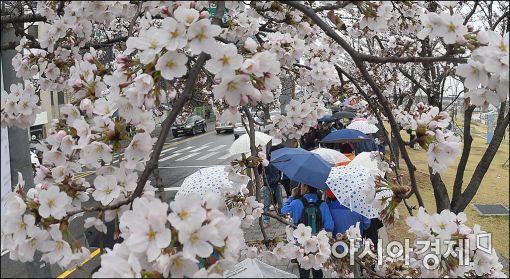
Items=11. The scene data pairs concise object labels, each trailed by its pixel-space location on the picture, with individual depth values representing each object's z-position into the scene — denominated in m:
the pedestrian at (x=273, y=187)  7.91
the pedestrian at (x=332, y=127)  14.17
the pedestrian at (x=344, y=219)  5.13
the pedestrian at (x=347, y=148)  10.07
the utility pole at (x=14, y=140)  3.26
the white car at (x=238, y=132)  22.10
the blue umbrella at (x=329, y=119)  14.20
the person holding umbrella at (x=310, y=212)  4.84
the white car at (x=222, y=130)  28.51
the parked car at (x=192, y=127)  27.44
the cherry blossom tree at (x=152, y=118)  1.46
